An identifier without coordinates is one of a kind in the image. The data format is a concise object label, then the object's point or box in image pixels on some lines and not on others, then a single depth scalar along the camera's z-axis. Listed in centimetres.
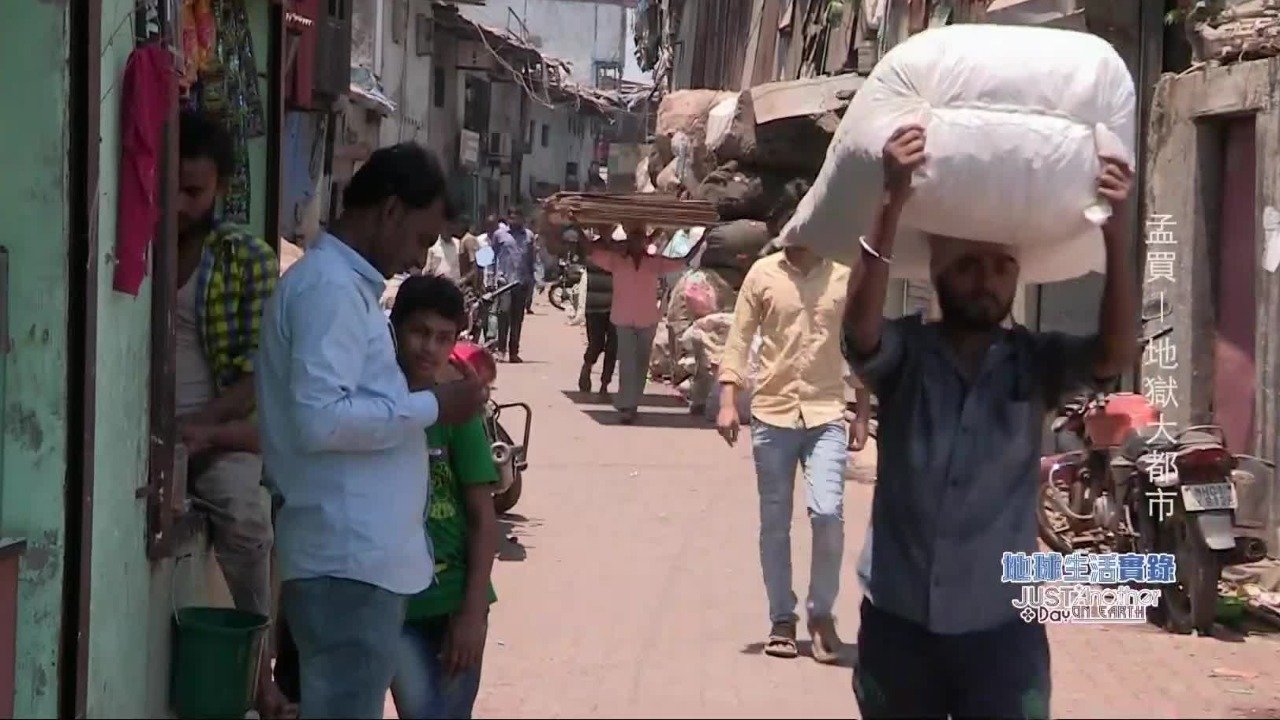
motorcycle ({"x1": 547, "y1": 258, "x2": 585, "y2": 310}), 3478
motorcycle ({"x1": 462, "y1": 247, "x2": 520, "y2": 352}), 2034
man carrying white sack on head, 344
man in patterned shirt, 482
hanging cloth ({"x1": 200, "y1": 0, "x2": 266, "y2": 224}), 583
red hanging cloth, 430
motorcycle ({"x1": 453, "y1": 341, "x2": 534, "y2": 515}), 859
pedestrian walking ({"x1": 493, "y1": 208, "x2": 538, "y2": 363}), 2069
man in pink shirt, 1504
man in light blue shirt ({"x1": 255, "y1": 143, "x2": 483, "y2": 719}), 342
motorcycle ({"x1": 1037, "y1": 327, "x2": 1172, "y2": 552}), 863
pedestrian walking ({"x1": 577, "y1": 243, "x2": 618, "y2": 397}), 1669
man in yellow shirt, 691
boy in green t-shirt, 382
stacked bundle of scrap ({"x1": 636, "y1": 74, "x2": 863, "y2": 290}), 1653
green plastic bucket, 477
